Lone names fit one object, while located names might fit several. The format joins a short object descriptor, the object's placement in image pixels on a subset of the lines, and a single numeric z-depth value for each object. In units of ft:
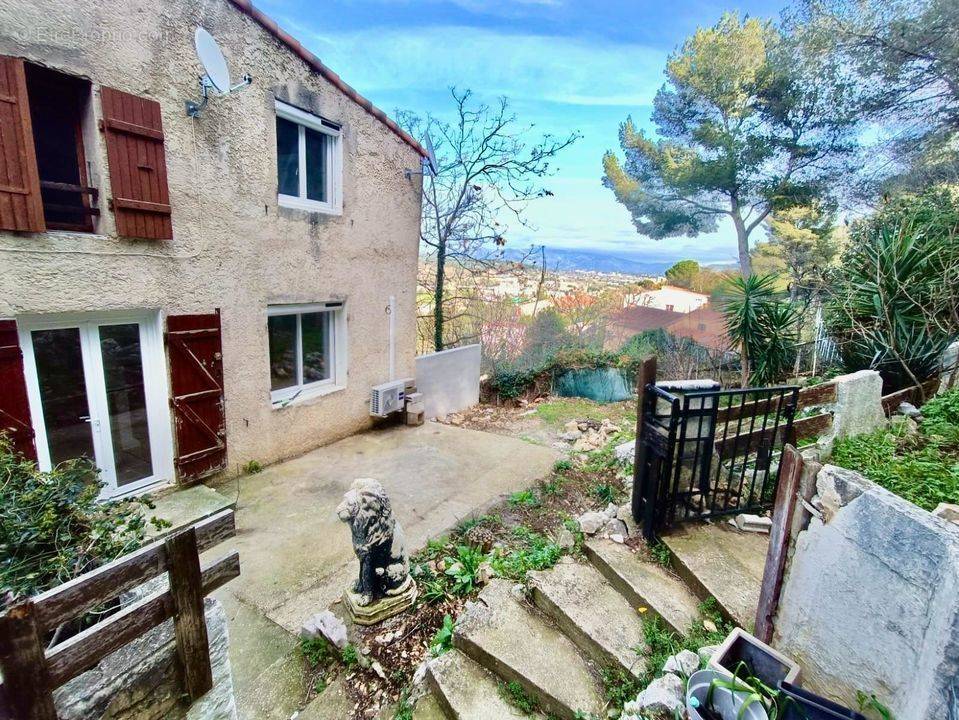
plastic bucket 6.22
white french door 14.15
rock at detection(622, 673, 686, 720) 7.19
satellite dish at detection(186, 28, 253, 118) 14.99
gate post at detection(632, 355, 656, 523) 11.63
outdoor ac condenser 25.90
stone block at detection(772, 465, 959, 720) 5.06
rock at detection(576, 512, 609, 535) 12.64
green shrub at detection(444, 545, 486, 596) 12.23
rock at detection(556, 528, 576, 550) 12.48
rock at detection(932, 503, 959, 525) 6.85
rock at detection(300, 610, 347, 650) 10.18
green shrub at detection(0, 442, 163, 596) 6.55
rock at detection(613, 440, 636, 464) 19.05
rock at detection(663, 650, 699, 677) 7.73
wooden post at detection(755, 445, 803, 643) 7.47
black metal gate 11.06
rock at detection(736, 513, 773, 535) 12.12
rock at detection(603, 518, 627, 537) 12.47
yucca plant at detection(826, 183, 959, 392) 18.83
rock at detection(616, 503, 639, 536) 12.37
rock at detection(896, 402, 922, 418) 16.76
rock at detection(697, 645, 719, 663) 8.04
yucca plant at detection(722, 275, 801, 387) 24.35
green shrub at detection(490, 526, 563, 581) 11.87
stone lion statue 10.72
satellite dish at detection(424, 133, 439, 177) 26.78
